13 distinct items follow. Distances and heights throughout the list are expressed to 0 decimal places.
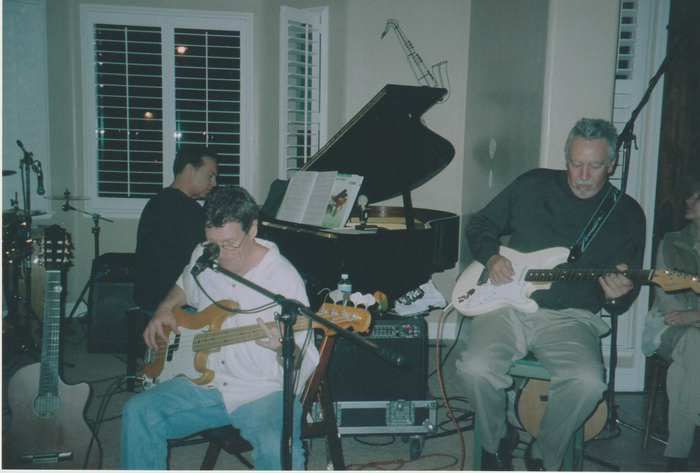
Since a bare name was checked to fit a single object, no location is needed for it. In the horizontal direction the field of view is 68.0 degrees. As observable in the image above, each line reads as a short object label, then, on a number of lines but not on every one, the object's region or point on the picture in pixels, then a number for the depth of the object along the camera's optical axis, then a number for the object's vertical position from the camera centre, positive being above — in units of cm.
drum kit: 370 -82
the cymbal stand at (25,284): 375 -87
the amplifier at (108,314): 417 -114
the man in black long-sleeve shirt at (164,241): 297 -39
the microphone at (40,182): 407 -10
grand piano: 300 -29
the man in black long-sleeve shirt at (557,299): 221 -53
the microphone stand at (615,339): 254 -83
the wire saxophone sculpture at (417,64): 467 +106
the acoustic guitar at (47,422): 225 -110
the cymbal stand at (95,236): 465 -59
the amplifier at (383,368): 266 -97
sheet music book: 308 -13
